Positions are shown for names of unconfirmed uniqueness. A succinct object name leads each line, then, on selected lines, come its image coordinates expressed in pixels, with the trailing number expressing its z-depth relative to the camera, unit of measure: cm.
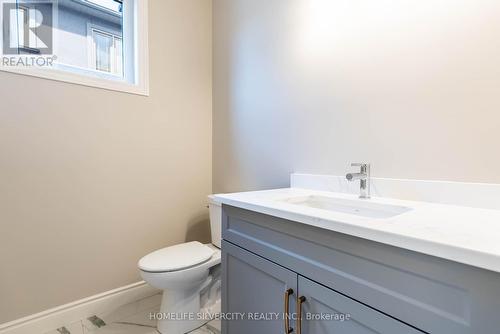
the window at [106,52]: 175
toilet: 142
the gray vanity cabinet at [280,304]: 70
